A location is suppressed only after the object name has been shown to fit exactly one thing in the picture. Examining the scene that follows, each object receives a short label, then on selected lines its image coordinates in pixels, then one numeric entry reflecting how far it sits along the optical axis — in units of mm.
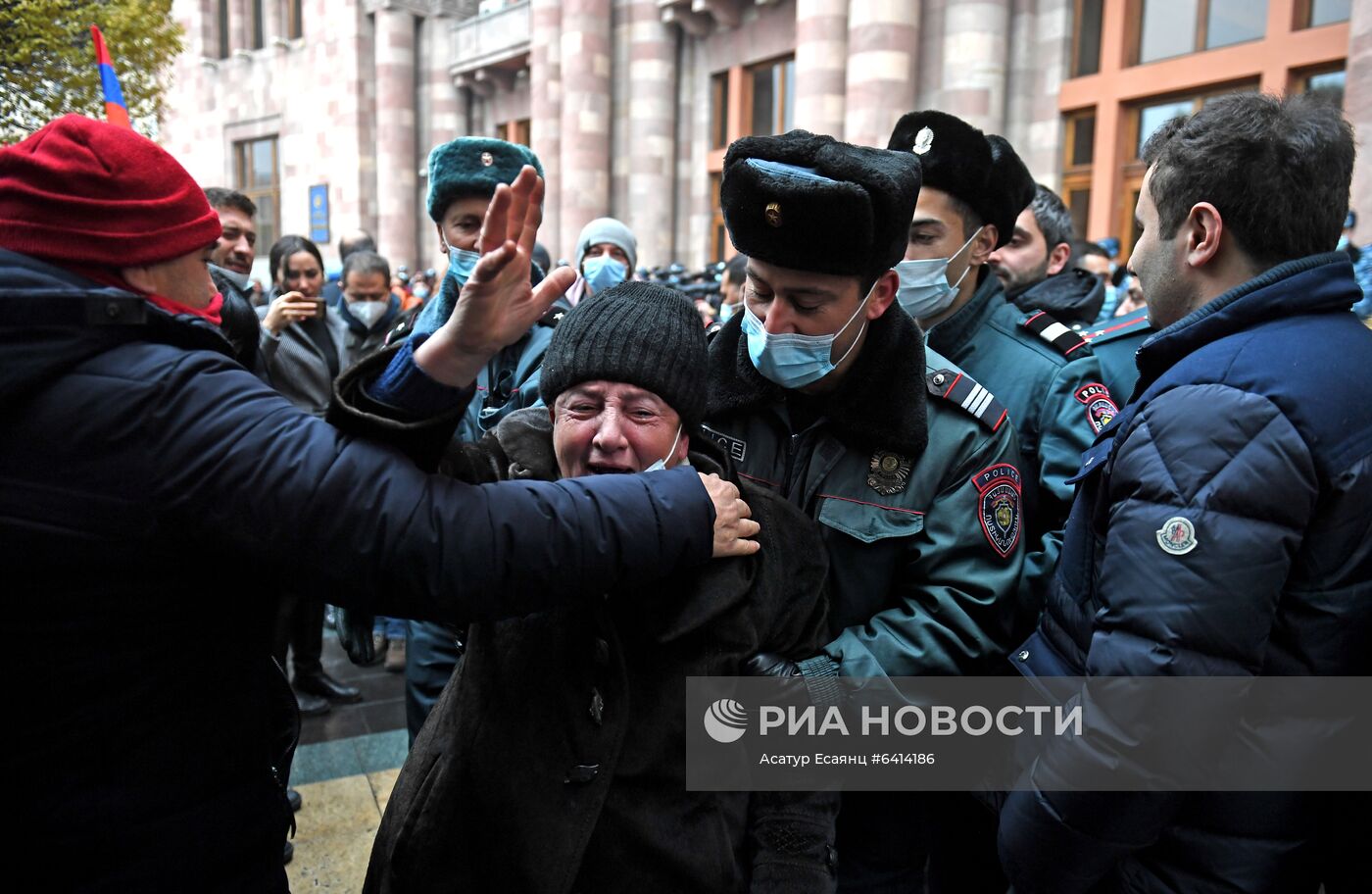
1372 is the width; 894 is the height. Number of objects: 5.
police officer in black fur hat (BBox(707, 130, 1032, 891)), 1713
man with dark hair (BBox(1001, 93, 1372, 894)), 1329
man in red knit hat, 1049
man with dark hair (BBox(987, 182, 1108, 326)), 3480
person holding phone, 4344
